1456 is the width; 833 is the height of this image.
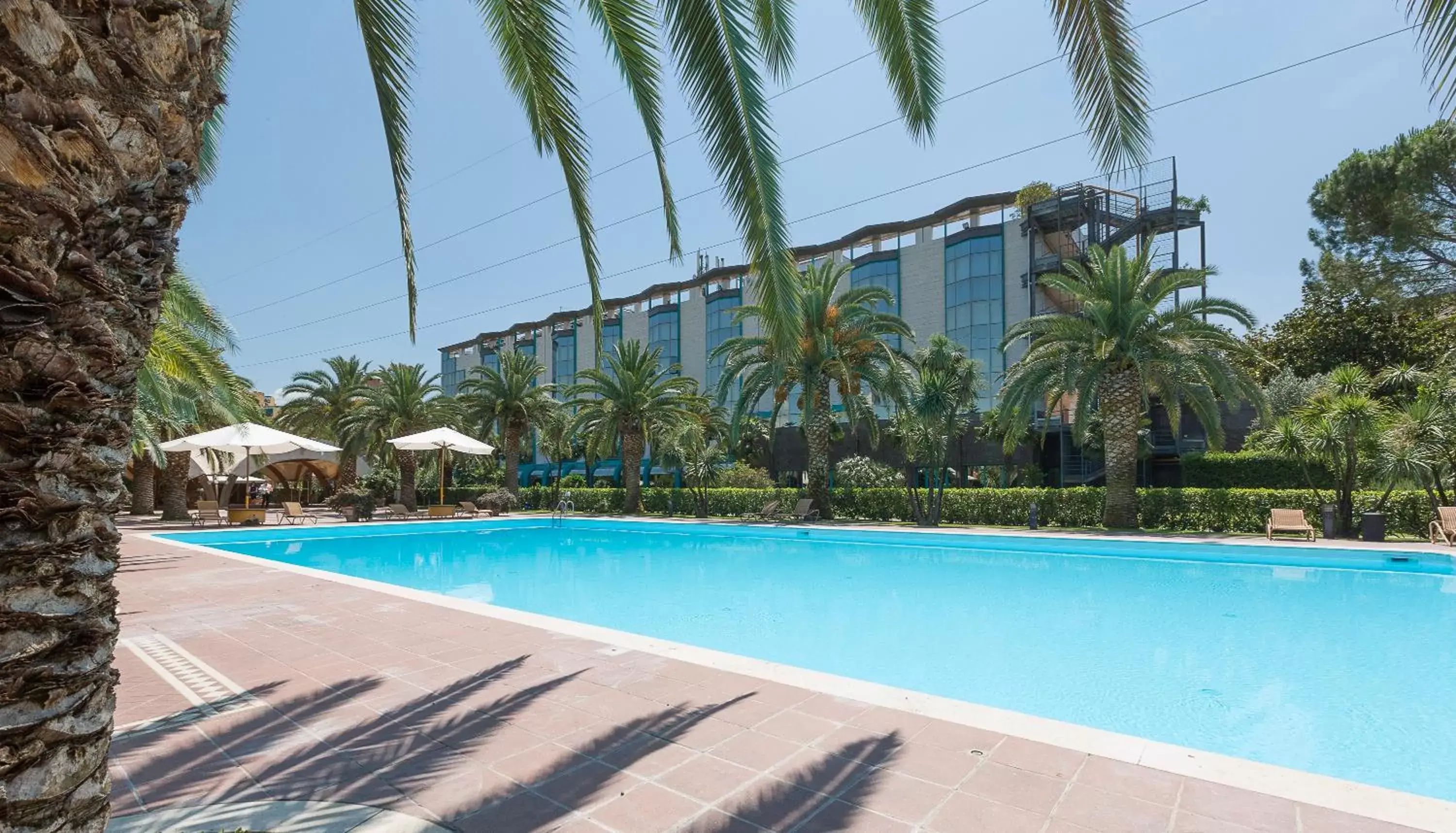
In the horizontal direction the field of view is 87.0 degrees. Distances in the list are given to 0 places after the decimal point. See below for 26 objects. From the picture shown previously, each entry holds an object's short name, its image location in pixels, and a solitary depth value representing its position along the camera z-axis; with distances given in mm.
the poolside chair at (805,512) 22719
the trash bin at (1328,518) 15453
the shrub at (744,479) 27109
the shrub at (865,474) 24109
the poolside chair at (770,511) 23234
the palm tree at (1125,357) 17609
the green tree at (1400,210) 21406
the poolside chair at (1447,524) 13508
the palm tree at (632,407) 27188
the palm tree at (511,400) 29578
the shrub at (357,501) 24547
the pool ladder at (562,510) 24984
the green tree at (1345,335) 28531
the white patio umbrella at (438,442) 23422
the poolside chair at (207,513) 20750
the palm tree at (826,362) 22500
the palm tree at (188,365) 11430
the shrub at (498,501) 26906
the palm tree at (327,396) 31875
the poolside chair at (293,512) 21484
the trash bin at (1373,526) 14906
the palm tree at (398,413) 28578
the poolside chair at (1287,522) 15374
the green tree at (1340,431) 15461
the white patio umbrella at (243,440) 19062
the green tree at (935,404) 22078
